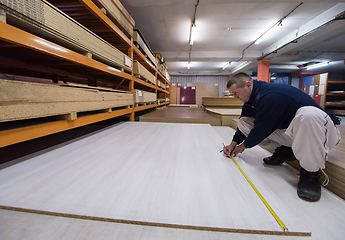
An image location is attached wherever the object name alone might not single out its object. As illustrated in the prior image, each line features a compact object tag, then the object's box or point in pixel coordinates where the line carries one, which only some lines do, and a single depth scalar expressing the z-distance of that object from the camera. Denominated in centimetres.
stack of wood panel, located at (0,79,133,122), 104
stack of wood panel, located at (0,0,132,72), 111
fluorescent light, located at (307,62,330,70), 1055
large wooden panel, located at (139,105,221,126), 349
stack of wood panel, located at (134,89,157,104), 364
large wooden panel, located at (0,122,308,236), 75
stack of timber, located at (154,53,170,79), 647
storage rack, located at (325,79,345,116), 876
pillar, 907
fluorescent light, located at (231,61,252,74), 1051
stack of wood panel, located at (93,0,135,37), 217
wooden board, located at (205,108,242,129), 355
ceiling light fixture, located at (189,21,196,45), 538
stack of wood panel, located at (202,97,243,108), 583
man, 103
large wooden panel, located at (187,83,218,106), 1311
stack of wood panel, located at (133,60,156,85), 349
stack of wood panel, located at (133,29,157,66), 344
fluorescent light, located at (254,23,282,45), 575
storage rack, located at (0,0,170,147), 113
